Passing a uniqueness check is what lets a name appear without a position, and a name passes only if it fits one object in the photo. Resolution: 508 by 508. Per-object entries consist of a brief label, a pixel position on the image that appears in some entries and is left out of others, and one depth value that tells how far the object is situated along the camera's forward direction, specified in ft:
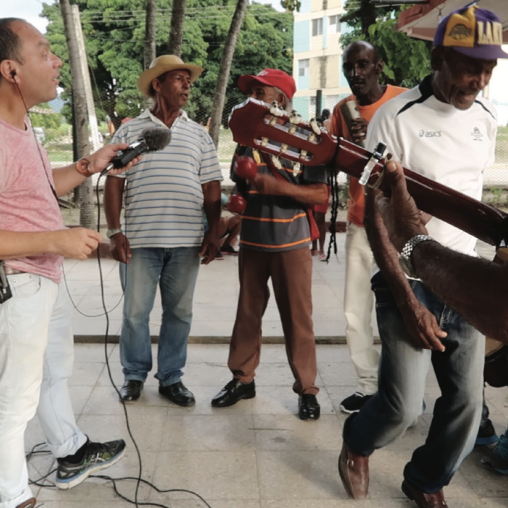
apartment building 114.21
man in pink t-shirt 7.88
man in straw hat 12.71
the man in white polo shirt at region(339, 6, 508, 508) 8.26
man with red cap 11.90
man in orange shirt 12.67
